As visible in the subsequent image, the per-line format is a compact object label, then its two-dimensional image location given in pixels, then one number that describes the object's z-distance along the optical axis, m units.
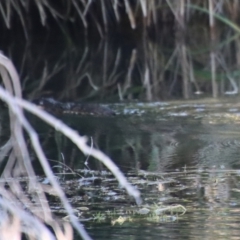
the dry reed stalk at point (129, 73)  15.30
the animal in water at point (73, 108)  12.80
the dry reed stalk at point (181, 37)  16.71
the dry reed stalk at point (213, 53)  14.97
